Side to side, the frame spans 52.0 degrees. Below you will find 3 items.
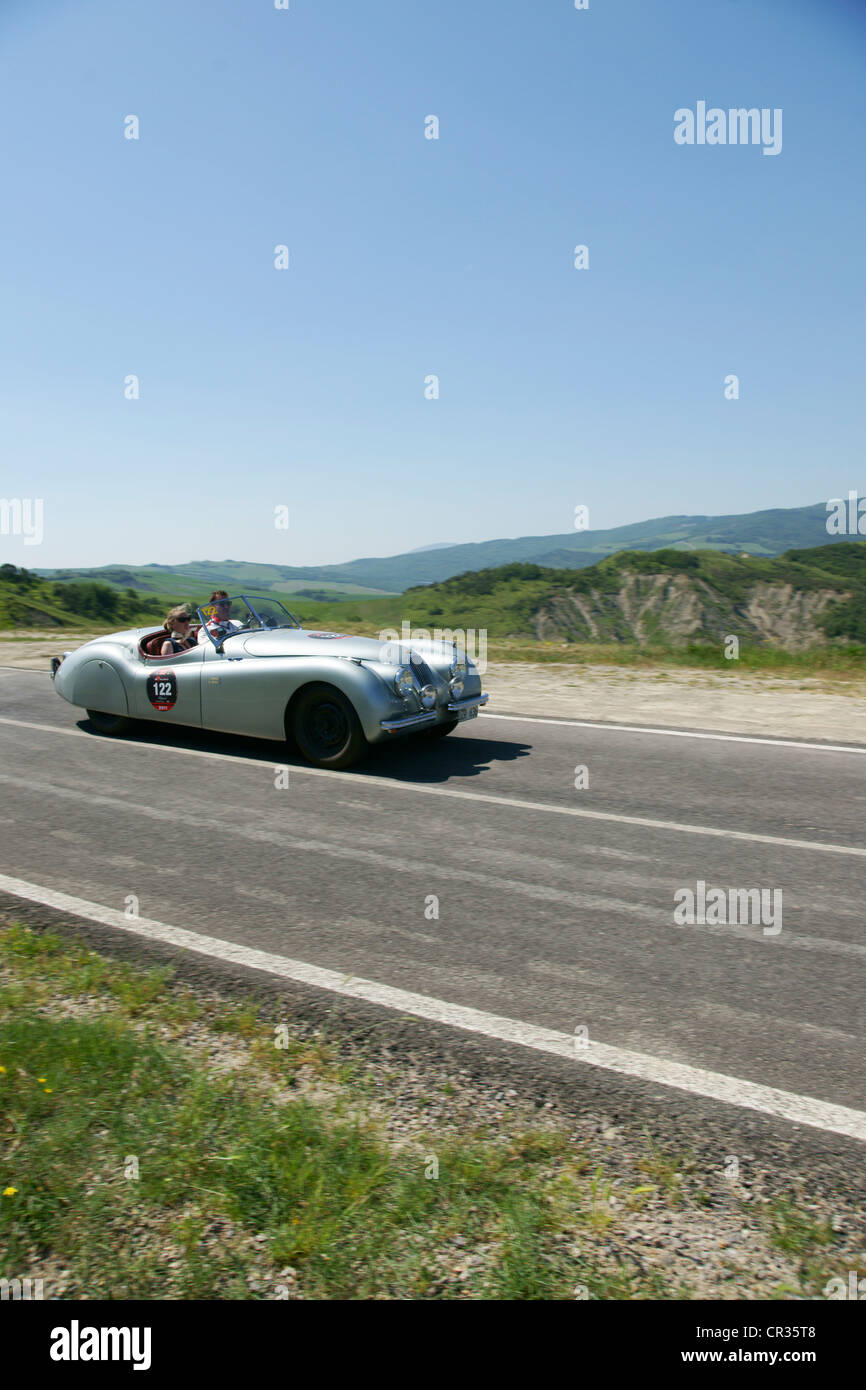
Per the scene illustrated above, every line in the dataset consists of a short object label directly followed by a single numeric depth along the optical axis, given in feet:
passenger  29.89
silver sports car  25.44
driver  29.32
